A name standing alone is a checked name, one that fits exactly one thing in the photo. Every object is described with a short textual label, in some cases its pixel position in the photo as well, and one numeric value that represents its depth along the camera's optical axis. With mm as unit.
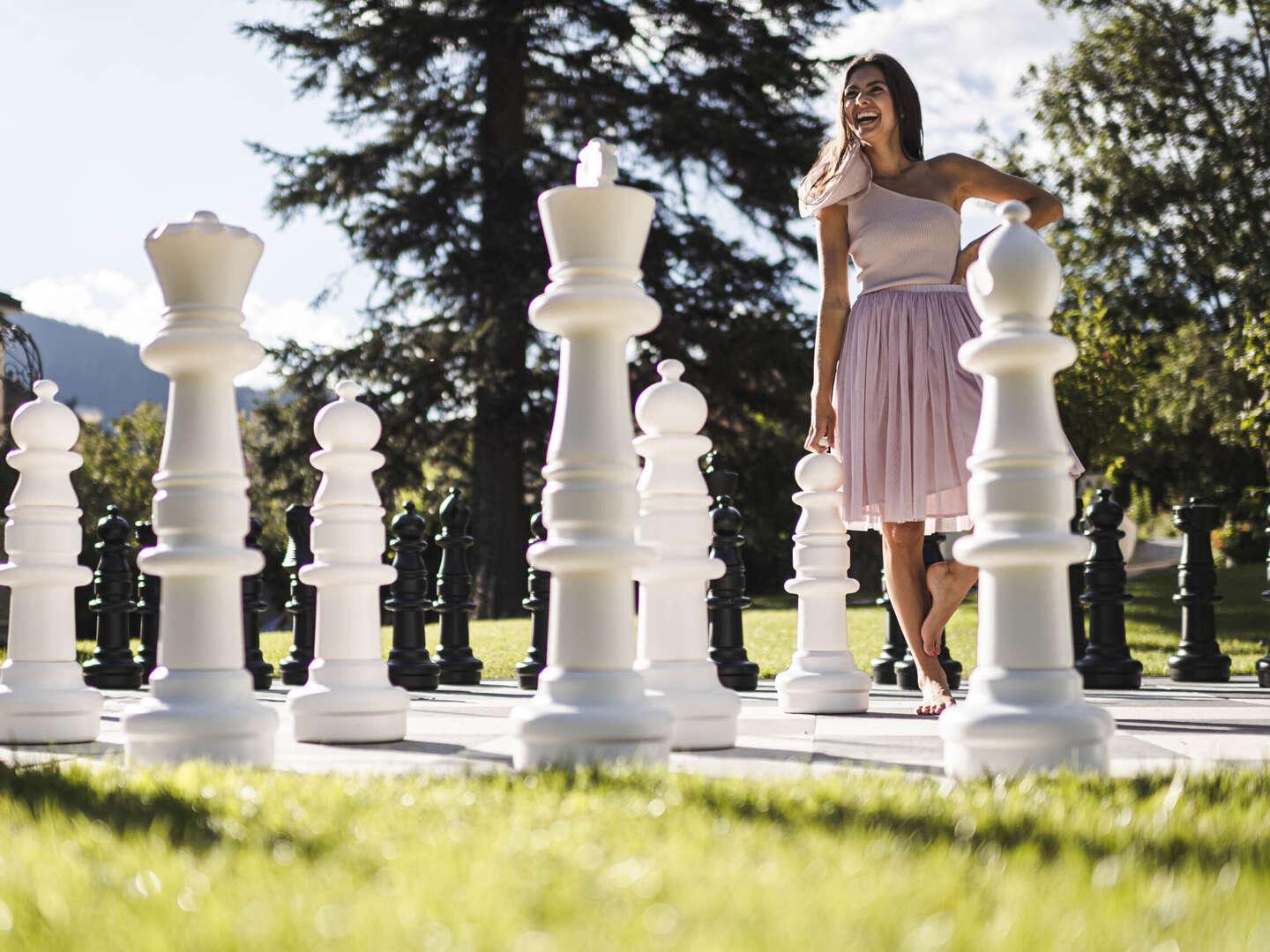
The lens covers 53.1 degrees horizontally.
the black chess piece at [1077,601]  5781
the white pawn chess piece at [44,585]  3432
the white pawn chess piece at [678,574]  3078
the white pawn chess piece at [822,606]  4145
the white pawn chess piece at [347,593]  3287
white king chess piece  2490
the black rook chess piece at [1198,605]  5695
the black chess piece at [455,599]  5812
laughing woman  4168
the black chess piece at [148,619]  6344
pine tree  17562
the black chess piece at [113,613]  5773
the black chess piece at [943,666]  5348
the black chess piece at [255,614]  5684
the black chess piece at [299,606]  5859
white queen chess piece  2725
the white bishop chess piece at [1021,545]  2438
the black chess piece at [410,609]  5336
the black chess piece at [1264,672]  5387
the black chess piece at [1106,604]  5176
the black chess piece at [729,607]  5363
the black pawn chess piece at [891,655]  5859
